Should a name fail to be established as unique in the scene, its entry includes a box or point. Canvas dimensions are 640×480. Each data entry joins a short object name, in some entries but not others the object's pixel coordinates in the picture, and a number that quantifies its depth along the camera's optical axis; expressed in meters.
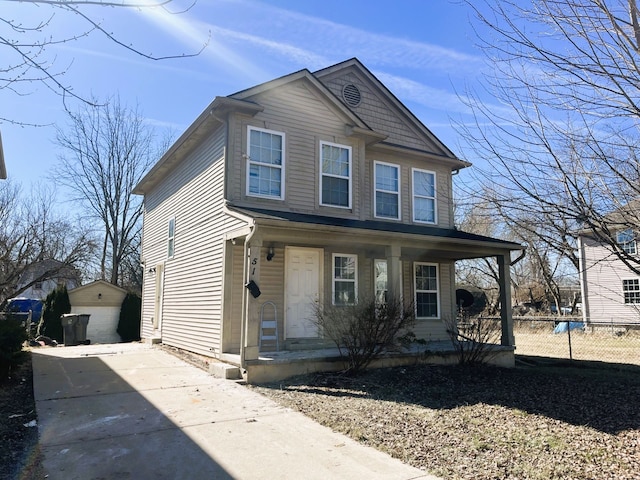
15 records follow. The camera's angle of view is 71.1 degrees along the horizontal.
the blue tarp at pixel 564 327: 20.89
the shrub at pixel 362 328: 8.07
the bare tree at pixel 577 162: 3.51
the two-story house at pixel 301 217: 9.18
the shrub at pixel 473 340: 9.12
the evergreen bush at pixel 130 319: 19.40
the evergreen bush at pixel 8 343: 7.28
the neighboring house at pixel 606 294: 20.32
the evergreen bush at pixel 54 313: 18.17
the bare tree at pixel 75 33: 3.28
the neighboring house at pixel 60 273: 21.86
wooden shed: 19.41
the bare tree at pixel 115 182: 26.47
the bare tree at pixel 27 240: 14.69
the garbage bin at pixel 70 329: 16.17
